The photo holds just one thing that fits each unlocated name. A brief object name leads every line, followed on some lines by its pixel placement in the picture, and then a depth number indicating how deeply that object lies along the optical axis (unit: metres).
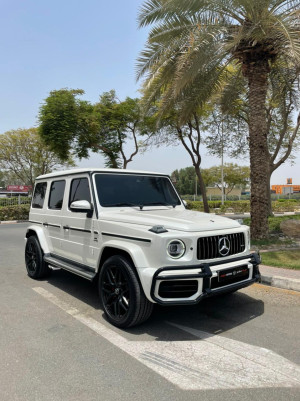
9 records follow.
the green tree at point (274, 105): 13.95
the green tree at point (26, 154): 34.19
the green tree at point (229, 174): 56.59
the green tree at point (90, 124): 19.91
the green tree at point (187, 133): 20.21
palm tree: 8.80
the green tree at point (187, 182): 93.56
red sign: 56.00
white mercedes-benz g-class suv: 3.54
